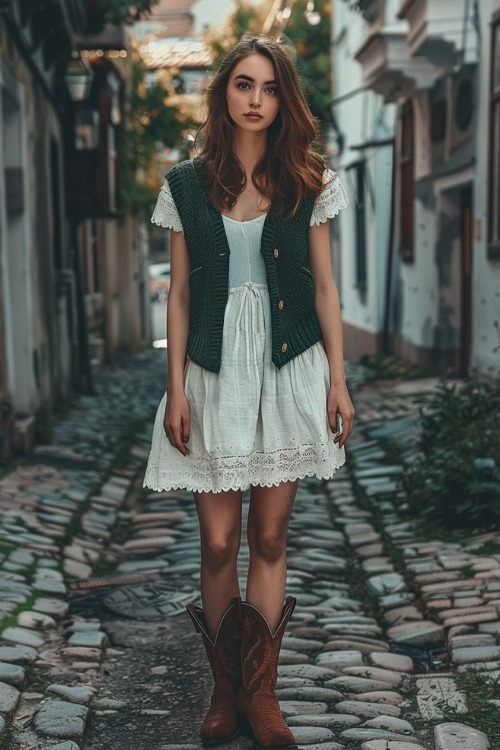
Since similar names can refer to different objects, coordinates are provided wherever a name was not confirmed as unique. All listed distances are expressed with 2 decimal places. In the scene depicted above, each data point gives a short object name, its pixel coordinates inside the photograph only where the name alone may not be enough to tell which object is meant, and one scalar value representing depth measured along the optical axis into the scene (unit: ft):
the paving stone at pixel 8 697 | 11.71
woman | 10.64
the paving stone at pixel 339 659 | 13.70
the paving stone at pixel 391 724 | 11.49
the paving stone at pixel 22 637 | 14.11
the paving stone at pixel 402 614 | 15.55
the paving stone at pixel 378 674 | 13.10
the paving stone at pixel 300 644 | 14.39
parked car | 118.21
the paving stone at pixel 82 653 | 14.05
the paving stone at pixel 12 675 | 12.54
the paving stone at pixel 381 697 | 12.41
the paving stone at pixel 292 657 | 13.83
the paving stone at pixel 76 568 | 18.25
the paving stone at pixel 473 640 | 13.84
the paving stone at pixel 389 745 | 10.85
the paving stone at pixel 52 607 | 15.79
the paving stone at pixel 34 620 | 14.96
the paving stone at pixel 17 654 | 13.33
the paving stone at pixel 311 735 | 11.13
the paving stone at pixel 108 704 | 12.37
